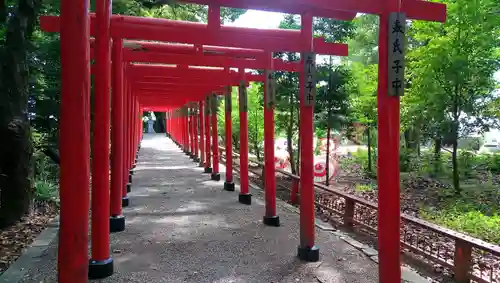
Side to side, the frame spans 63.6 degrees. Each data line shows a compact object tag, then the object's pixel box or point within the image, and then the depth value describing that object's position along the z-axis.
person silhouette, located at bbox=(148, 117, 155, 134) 49.94
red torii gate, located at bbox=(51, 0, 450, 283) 2.72
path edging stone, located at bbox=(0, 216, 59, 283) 4.28
